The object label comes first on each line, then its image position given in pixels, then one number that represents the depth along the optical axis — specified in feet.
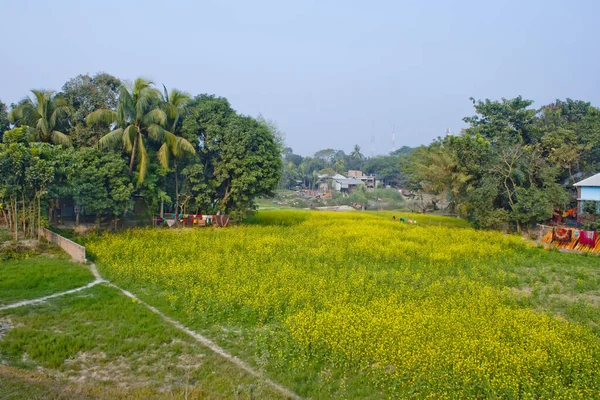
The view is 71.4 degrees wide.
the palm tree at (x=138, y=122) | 74.59
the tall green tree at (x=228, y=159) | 83.46
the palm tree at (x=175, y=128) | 79.20
